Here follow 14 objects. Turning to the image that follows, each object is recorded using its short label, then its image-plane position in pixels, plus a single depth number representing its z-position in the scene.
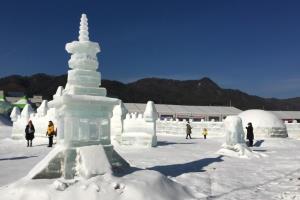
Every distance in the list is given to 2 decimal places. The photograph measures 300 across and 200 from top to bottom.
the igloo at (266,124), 20.93
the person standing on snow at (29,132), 14.51
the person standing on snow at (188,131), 21.40
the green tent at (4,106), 37.69
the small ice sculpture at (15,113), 20.32
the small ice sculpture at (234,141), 11.80
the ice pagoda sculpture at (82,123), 5.71
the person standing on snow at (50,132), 13.87
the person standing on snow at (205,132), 22.40
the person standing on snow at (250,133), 16.23
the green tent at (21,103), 39.11
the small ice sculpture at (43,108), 20.76
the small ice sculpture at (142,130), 14.13
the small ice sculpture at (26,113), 17.92
